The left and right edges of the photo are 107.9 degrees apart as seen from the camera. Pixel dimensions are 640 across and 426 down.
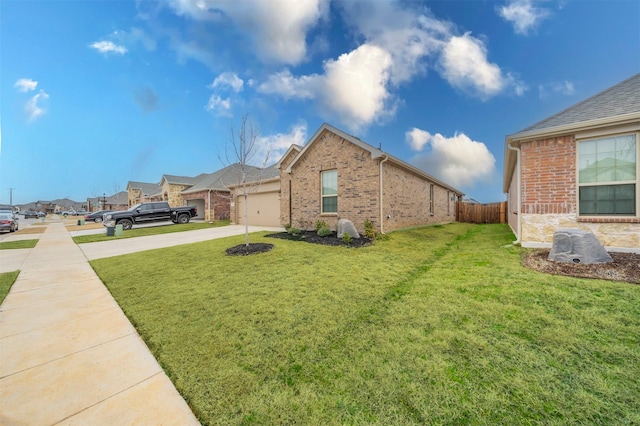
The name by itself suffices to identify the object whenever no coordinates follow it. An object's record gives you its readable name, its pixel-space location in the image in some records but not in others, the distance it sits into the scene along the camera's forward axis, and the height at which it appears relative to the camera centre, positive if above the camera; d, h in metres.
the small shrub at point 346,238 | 8.59 -1.10
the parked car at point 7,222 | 17.37 -0.71
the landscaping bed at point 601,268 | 4.33 -1.29
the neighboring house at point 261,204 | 15.57 +0.44
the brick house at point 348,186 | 9.80 +1.09
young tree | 8.56 +2.46
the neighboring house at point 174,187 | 27.22 +2.77
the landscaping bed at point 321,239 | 8.44 -1.21
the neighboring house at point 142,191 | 35.01 +3.13
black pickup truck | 16.95 -0.28
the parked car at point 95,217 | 29.95 -0.78
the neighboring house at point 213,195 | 21.75 +1.63
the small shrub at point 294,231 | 10.47 -0.99
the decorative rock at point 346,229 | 9.09 -0.81
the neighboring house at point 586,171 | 5.64 +0.91
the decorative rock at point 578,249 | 5.01 -0.95
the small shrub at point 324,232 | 9.73 -0.97
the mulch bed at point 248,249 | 7.35 -1.30
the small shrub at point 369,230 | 9.27 -0.88
